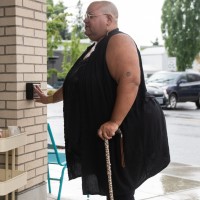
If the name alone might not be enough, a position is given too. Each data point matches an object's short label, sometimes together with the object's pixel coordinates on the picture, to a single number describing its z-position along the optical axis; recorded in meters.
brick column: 3.85
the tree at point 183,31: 38.41
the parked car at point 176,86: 19.56
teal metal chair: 4.91
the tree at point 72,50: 33.12
